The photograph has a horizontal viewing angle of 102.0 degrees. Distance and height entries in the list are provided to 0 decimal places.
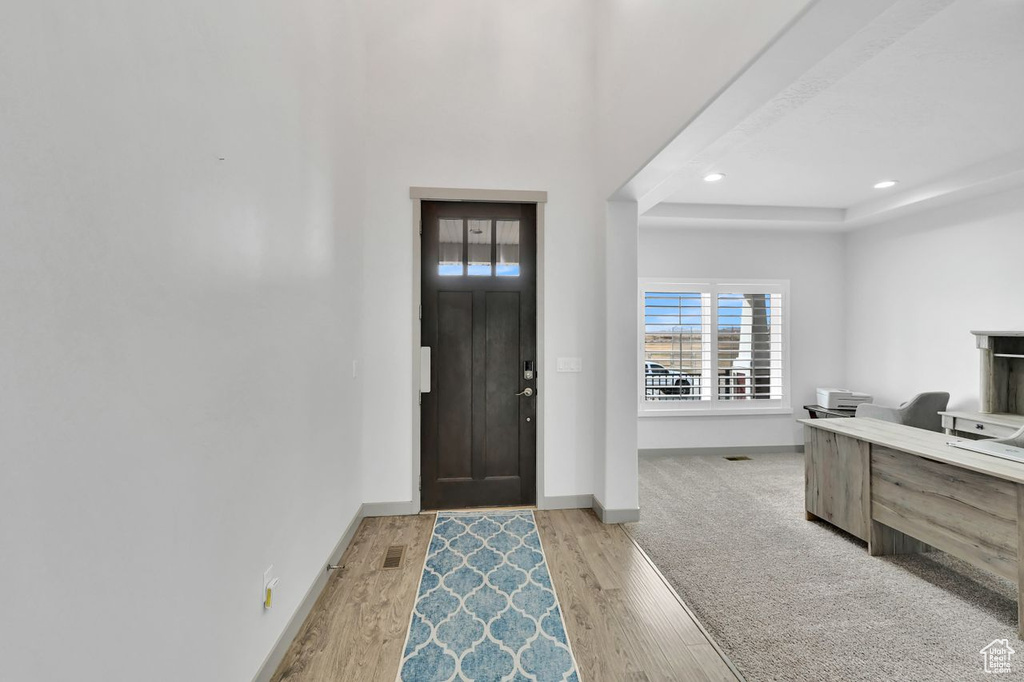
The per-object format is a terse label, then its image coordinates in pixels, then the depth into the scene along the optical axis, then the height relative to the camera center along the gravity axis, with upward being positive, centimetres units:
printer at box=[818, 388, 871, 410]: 467 -63
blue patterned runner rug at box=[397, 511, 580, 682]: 169 -132
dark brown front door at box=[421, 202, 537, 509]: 322 -8
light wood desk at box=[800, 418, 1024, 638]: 199 -85
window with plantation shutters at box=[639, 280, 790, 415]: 488 -5
